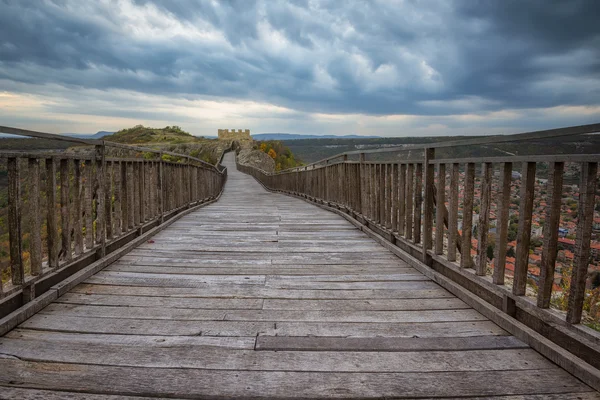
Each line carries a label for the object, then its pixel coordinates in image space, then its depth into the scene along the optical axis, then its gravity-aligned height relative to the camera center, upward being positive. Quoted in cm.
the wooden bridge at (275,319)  177 -102
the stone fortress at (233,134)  9938 +608
